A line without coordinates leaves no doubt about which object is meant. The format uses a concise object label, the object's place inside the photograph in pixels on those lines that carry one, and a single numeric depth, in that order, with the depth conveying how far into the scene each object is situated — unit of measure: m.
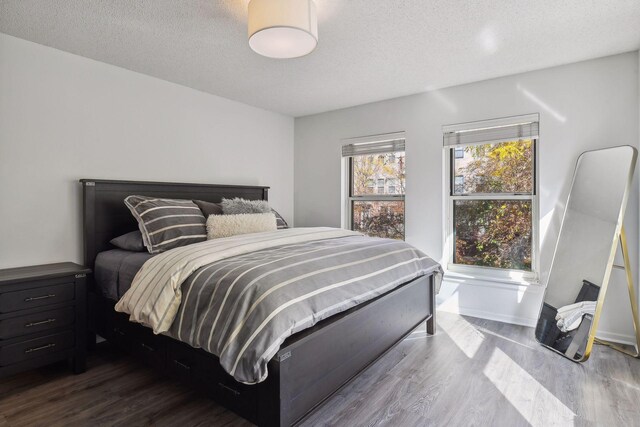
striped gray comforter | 1.45
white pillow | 2.79
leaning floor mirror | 2.50
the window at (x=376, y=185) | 4.03
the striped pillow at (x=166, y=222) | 2.52
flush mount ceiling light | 1.84
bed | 1.52
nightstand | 2.07
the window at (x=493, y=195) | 3.26
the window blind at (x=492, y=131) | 3.17
